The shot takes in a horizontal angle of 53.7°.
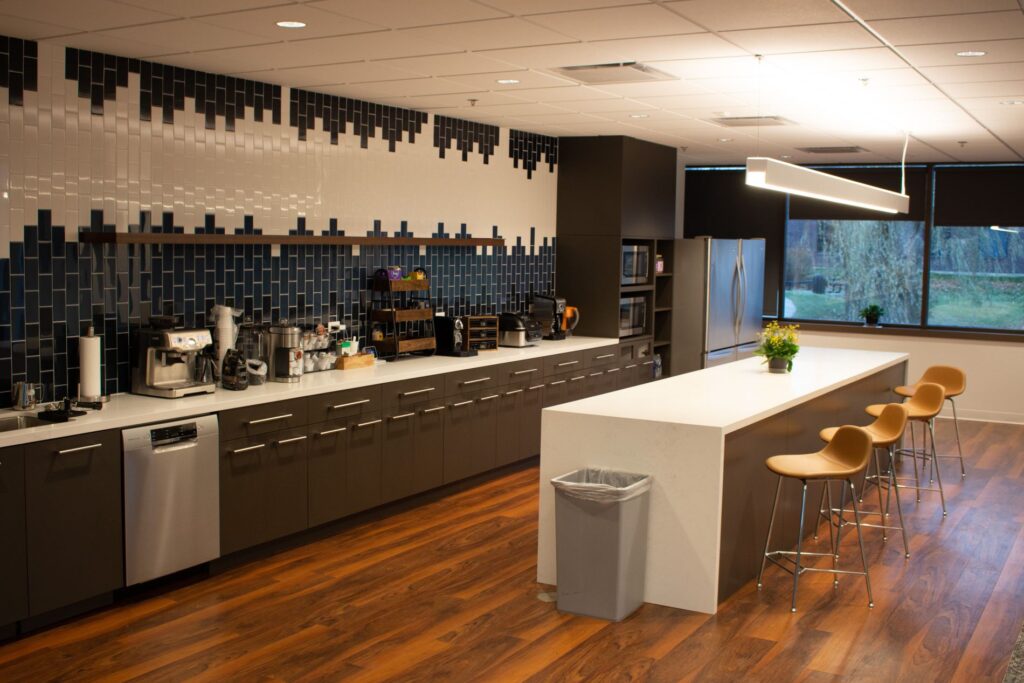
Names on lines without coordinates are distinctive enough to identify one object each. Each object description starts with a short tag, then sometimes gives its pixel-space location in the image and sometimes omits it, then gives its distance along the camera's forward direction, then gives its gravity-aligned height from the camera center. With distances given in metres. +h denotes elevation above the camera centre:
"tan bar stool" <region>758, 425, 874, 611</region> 4.71 -0.90
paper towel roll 4.70 -0.49
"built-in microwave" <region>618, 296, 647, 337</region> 8.62 -0.37
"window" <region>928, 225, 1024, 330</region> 10.15 +0.03
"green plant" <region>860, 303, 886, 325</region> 10.65 -0.37
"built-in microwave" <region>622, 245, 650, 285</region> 8.63 +0.08
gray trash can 4.39 -1.20
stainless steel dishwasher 4.51 -1.08
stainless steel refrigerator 9.43 -0.25
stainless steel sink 4.34 -0.70
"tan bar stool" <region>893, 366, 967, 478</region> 7.54 -0.75
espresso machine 4.96 -0.50
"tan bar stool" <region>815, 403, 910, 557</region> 5.47 -0.84
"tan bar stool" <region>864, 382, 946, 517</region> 6.56 -0.83
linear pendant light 5.05 +0.55
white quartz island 4.55 -0.89
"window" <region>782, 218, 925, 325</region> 10.57 +0.10
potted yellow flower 6.56 -0.49
